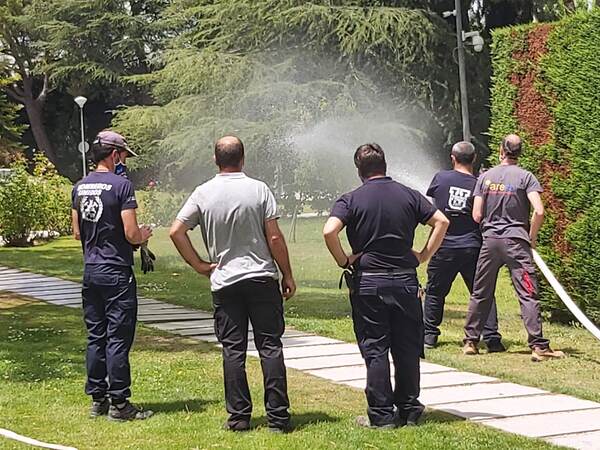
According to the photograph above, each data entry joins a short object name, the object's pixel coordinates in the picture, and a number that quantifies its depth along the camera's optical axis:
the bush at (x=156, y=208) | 29.41
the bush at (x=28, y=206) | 22.88
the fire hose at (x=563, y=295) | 8.19
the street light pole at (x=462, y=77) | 27.03
